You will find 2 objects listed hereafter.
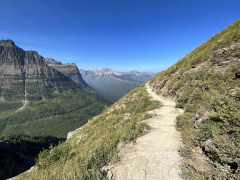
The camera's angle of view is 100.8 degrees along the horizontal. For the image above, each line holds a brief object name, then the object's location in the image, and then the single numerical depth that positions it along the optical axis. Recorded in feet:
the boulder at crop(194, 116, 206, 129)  22.74
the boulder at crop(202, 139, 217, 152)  15.97
